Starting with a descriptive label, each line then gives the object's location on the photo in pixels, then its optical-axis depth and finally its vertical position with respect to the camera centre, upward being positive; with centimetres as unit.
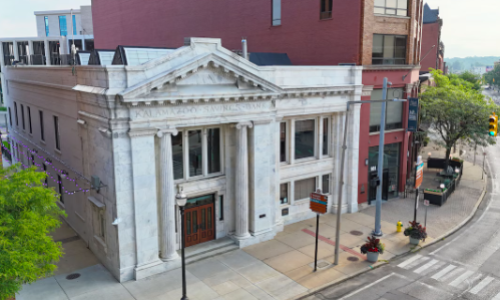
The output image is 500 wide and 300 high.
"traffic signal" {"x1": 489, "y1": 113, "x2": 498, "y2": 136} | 2452 -256
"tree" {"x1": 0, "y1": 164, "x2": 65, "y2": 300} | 1238 -470
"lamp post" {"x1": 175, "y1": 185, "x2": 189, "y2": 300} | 1555 -448
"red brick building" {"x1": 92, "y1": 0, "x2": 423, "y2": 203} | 2873 +300
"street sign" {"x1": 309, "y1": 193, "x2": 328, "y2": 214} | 2019 -585
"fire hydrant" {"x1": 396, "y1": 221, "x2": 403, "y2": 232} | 2588 -895
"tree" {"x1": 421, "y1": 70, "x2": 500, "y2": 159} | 3566 -264
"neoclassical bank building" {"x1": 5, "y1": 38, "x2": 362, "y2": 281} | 1923 -357
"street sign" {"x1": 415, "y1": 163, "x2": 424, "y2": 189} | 2577 -575
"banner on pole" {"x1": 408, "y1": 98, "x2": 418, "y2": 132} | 2967 -245
